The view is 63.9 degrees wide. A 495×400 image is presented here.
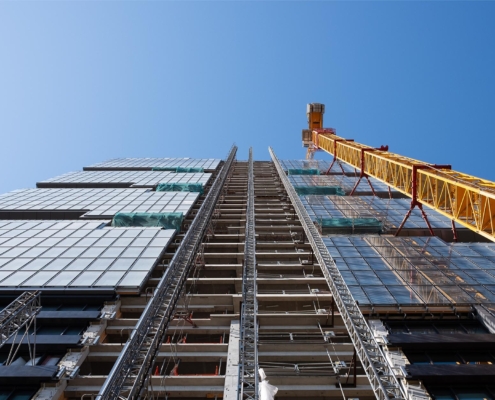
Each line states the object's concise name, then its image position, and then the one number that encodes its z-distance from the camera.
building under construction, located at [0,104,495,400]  12.09
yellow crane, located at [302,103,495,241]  17.53
